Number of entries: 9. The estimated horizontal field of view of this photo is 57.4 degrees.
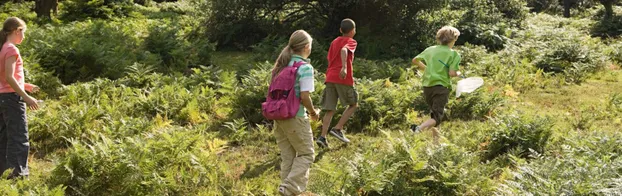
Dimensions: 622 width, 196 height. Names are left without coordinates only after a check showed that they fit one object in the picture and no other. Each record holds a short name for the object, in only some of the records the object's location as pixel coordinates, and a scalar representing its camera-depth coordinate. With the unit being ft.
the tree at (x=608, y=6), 80.29
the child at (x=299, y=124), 17.35
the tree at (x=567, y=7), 112.88
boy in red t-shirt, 23.15
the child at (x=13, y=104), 18.19
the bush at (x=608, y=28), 69.31
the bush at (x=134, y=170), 18.11
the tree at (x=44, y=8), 68.50
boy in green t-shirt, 22.53
